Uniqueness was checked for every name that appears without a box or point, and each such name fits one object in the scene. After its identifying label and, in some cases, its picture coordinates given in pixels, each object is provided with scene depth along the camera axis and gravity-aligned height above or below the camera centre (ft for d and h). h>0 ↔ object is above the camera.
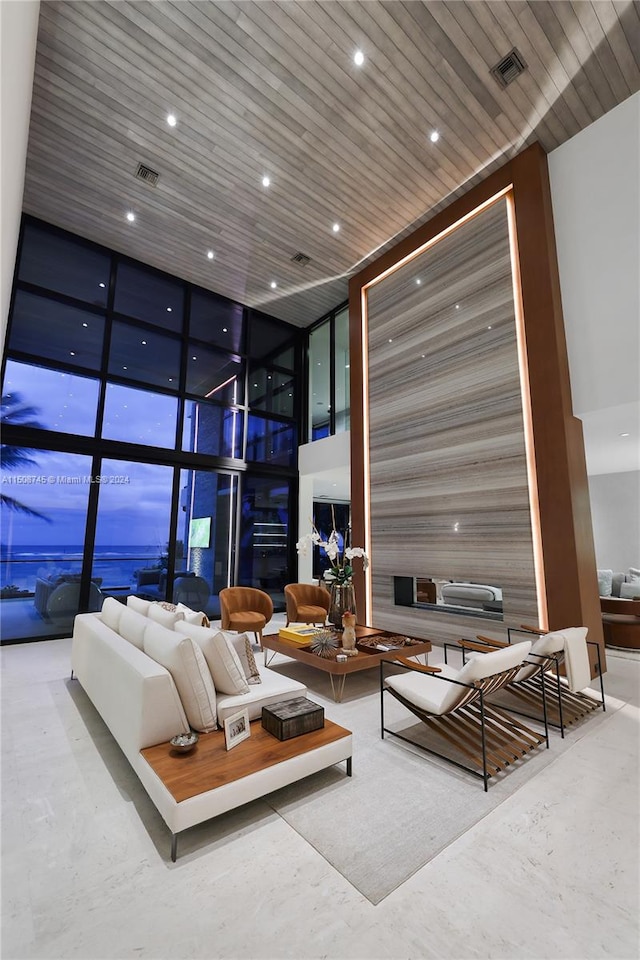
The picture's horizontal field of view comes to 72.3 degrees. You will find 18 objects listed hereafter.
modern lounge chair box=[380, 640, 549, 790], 8.12 -3.33
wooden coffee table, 11.38 -3.04
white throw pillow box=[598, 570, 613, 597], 22.56 -1.98
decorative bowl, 6.86 -3.08
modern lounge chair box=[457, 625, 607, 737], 10.25 -3.30
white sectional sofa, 6.21 -2.81
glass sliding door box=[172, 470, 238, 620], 22.31 +0.34
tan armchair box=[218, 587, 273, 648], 16.52 -2.56
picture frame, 7.18 -3.06
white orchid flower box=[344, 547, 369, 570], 14.05 -0.23
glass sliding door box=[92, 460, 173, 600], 20.13 +0.80
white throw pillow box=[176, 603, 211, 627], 10.23 -1.69
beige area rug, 5.81 -4.13
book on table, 13.52 -2.76
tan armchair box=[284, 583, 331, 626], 17.63 -2.45
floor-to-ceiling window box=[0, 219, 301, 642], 18.63 +5.12
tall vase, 14.60 -1.85
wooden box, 7.51 -3.02
